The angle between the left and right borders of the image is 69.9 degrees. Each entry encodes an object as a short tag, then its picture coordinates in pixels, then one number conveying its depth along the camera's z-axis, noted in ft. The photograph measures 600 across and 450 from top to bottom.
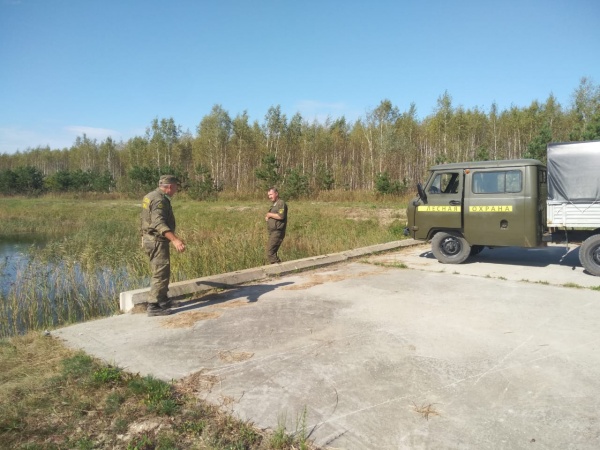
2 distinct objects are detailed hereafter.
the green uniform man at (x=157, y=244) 18.78
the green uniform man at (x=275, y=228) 29.89
